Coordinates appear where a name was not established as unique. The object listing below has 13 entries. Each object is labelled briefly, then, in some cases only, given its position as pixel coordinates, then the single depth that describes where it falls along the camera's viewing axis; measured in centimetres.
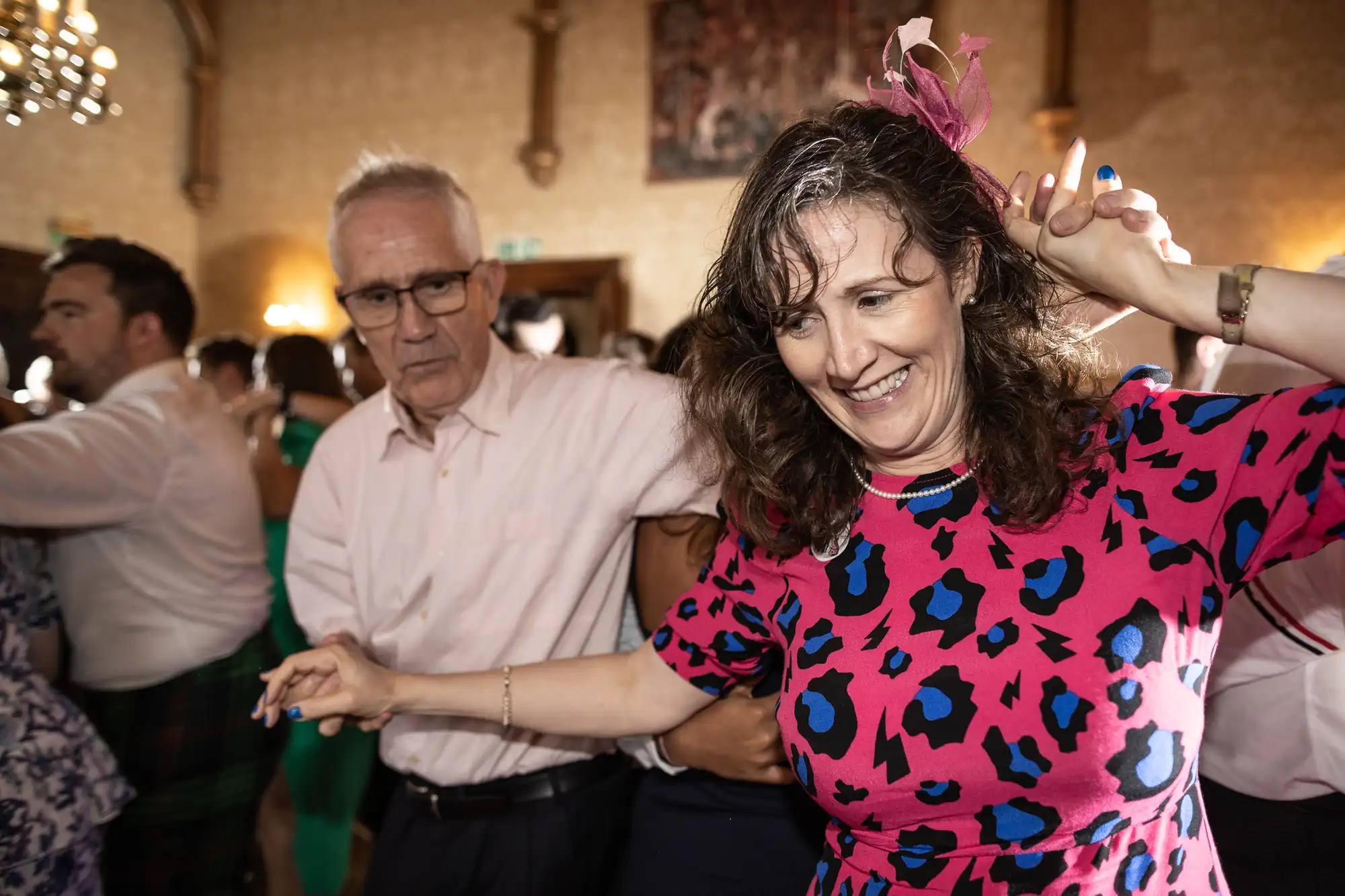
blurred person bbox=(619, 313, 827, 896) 159
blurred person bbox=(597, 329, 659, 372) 494
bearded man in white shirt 245
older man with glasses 186
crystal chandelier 320
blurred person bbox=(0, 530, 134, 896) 183
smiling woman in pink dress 105
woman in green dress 346
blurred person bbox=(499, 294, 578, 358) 412
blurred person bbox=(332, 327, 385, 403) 396
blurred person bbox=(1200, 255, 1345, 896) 144
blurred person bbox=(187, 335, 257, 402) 454
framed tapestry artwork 740
